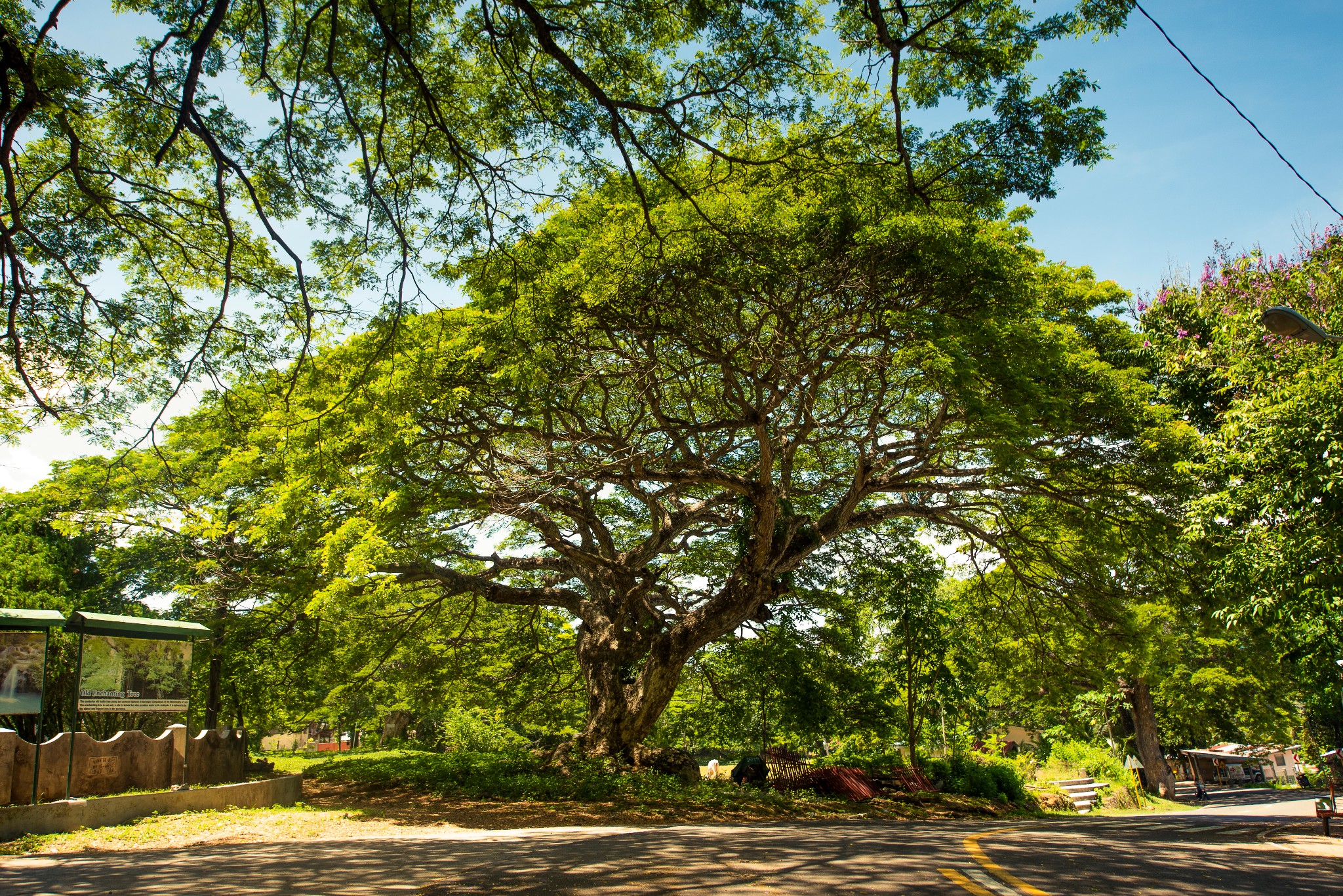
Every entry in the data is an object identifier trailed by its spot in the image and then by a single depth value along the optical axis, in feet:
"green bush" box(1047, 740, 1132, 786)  83.66
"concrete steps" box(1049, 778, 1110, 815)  71.51
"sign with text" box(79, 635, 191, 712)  35.65
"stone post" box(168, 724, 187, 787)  40.19
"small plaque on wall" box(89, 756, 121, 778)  35.73
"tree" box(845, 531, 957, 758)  62.03
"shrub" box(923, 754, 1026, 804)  62.75
